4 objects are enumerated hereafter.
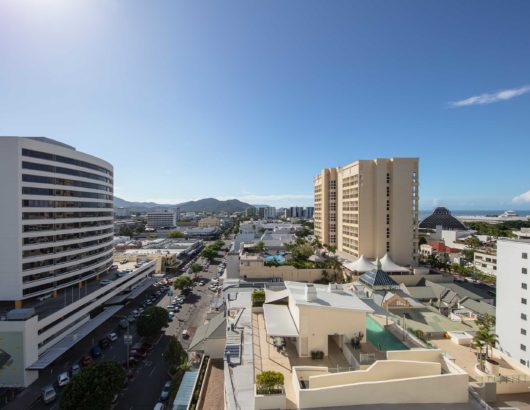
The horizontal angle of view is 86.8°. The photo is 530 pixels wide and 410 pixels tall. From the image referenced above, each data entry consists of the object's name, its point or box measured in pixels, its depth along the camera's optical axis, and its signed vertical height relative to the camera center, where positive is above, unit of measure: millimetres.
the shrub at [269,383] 11836 -7476
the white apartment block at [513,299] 25562 -8674
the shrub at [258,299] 24719 -8288
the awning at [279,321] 16217 -7210
